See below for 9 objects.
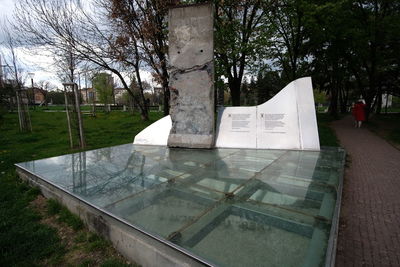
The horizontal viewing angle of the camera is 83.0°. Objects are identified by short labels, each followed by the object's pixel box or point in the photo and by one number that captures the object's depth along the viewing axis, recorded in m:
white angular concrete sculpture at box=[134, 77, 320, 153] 6.41
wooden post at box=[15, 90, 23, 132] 12.80
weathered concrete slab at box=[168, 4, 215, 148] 7.08
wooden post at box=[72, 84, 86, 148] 8.27
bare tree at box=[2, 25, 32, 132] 12.72
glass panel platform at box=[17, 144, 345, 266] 2.17
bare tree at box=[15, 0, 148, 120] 10.86
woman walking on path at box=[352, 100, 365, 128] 14.24
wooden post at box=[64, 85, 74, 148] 8.28
